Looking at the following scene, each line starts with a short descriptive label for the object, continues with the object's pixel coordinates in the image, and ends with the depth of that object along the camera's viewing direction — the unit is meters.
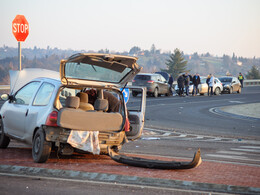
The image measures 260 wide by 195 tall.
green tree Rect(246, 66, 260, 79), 138.48
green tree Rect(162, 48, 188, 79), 159.25
